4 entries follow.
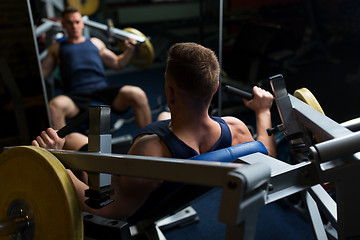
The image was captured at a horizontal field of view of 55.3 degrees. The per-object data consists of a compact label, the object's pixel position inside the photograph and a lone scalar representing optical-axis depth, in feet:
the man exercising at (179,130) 3.39
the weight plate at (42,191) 2.90
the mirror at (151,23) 8.52
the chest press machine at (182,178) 2.34
